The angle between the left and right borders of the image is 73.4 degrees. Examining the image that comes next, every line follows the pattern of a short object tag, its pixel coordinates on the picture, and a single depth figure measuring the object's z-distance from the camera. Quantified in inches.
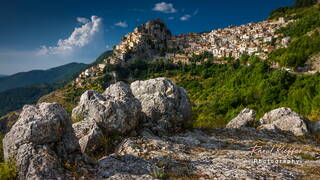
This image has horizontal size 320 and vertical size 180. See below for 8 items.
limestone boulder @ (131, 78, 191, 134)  531.8
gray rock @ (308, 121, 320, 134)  696.2
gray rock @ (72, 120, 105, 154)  373.7
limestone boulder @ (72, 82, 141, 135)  432.8
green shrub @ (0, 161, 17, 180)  234.4
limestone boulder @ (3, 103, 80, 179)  248.2
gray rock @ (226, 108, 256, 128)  759.6
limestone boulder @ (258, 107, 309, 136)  681.4
